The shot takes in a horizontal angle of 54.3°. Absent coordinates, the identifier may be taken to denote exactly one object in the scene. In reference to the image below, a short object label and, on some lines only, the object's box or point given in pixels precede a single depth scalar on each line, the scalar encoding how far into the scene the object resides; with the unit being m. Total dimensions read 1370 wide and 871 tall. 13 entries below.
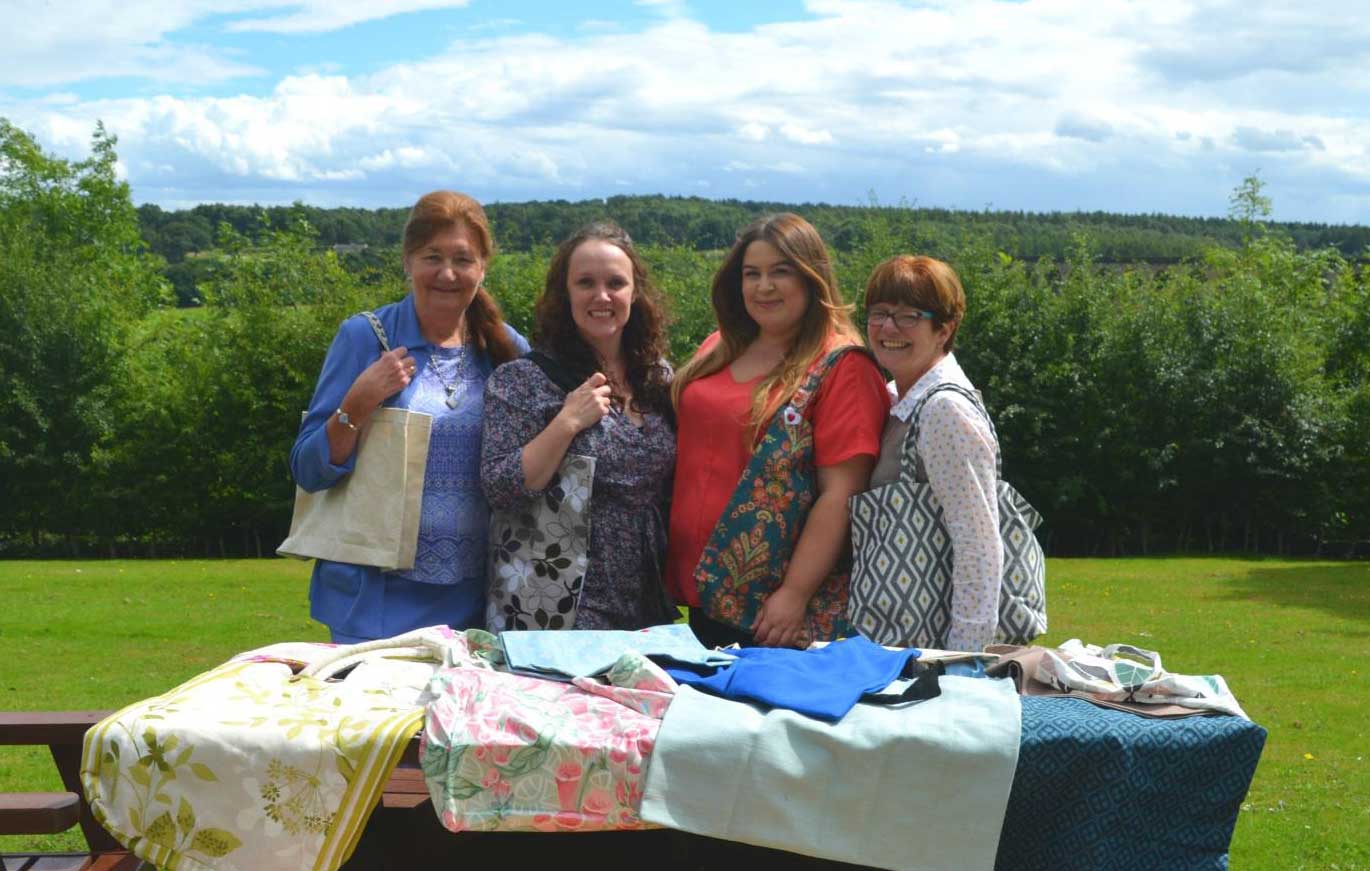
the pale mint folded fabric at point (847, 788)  2.90
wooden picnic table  3.47
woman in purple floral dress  3.81
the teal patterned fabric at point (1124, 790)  2.98
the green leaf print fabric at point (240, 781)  2.97
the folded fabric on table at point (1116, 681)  3.16
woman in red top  3.79
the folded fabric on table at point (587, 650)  3.23
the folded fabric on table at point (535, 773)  2.92
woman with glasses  3.56
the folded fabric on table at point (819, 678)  3.02
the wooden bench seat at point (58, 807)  3.00
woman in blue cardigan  3.90
